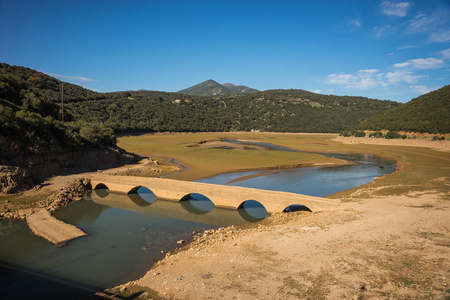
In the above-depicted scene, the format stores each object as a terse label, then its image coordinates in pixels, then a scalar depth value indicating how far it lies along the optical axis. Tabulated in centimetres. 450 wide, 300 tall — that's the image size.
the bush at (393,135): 8081
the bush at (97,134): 4037
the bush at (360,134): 9431
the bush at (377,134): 8732
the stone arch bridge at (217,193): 2039
